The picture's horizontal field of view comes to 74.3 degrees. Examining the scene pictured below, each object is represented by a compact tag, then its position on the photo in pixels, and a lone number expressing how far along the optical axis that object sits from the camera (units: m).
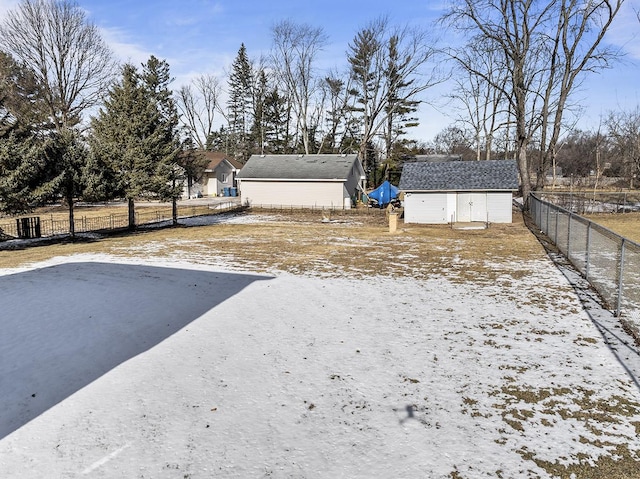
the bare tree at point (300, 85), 48.75
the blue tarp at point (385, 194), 36.38
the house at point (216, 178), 50.45
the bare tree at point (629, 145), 53.72
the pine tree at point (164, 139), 24.02
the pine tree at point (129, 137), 22.67
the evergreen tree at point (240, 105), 68.44
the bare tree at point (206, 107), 62.62
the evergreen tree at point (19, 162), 16.19
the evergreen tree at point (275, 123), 61.75
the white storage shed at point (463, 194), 26.19
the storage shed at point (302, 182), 36.19
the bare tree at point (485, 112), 46.50
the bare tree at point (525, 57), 31.00
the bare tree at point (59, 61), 34.06
